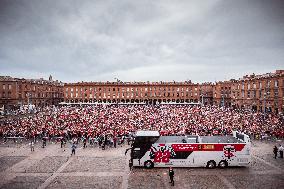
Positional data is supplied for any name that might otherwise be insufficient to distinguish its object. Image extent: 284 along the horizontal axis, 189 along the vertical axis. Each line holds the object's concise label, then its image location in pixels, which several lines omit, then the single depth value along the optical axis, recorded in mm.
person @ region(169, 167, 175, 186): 18453
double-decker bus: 22453
